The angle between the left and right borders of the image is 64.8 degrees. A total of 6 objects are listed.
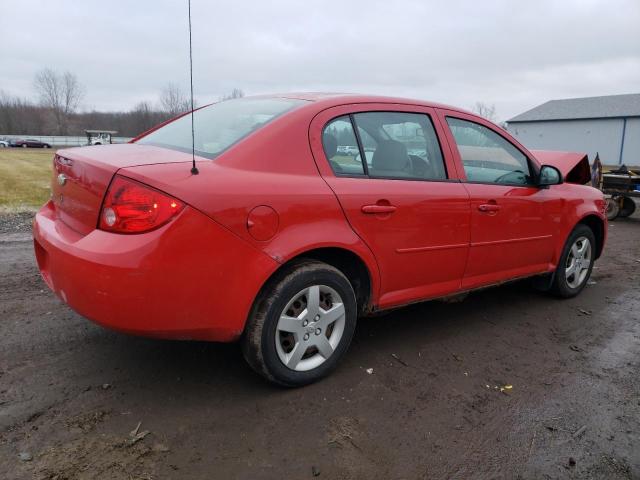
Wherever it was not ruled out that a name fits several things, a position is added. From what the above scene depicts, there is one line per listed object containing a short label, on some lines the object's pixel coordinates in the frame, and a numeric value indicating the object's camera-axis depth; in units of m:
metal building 45.09
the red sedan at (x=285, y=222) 2.36
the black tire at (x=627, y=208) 10.70
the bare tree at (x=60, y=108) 85.06
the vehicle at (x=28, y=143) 62.91
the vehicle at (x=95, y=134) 40.15
